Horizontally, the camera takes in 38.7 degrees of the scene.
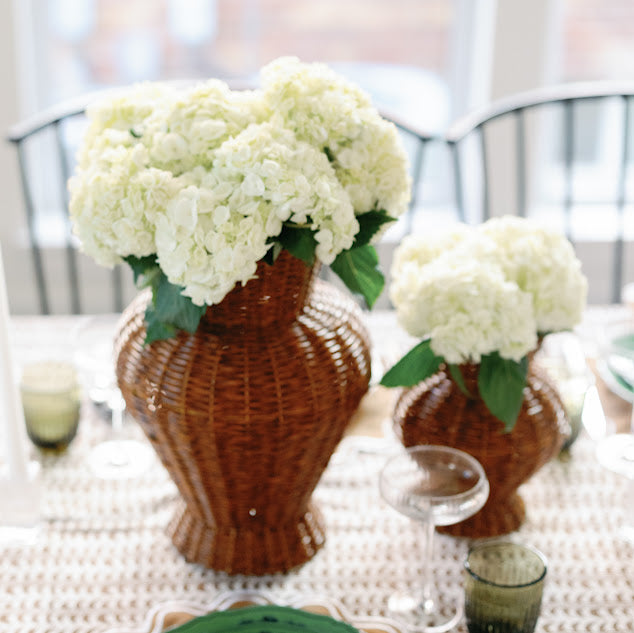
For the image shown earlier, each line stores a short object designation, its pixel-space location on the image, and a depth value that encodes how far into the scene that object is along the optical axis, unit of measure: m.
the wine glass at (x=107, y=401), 1.13
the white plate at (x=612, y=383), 1.25
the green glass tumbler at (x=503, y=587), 0.82
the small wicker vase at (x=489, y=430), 0.97
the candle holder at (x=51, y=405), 1.12
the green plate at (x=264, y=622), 0.83
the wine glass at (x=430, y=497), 0.88
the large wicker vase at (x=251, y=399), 0.88
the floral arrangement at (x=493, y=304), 0.89
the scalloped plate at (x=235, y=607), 0.90
